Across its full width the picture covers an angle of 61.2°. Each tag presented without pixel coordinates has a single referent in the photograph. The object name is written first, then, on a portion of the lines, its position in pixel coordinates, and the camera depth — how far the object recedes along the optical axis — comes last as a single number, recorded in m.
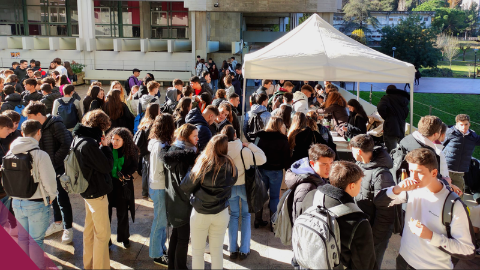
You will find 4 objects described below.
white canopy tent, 6.62
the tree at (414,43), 48.56
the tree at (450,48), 62.47
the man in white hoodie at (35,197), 4.25
